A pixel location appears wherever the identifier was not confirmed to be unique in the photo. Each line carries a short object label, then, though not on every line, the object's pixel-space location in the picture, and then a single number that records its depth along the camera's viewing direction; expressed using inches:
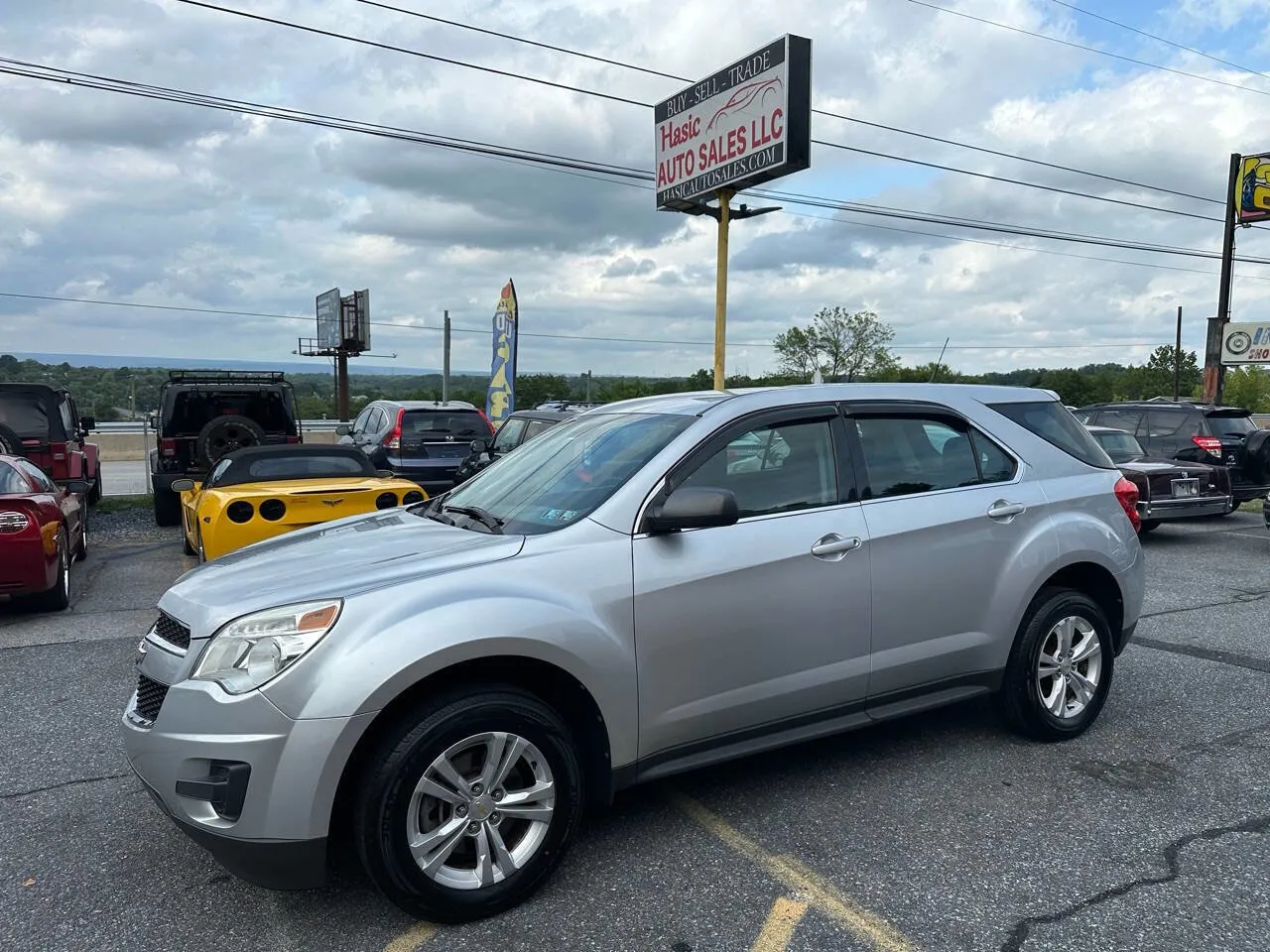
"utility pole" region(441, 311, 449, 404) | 1504.9
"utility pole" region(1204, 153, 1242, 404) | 930.1
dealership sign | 542.3
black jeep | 488.7
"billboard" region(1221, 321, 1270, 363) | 904.9
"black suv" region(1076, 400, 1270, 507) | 506.0
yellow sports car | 299.0
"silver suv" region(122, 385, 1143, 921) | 113.4
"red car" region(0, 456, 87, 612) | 277.6
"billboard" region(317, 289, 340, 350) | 1977.1
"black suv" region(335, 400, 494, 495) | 535.5
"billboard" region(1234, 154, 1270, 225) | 925.8
